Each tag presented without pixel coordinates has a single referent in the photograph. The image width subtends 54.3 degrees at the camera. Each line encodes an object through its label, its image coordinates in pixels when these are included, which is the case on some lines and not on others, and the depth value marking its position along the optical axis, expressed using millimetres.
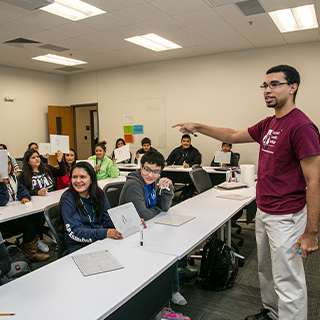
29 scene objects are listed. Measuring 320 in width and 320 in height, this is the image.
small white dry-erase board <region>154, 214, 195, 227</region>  2236
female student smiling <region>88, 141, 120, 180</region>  4668
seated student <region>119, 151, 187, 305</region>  2344
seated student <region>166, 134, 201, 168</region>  6289
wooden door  8273
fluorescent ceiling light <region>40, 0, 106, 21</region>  3880
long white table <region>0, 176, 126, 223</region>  2712
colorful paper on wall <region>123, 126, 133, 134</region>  7845
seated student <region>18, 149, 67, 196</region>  3650
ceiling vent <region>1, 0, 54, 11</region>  3455
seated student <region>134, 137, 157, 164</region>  6690
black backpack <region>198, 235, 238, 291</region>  2562
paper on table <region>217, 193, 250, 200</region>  3068
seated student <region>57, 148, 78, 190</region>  4305
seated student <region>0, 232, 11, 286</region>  1693
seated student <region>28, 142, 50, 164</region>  4823
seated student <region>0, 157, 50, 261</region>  3102
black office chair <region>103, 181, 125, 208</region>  2960
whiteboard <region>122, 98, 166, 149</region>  7395
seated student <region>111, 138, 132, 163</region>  7012
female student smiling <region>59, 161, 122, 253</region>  2045
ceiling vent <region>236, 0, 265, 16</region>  3881
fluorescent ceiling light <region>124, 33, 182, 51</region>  5430
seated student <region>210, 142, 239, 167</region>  5695
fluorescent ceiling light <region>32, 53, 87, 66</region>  6675
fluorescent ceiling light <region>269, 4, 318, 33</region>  4371
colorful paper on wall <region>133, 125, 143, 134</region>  7695
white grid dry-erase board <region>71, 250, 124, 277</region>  1512
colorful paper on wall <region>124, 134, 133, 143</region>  7863
